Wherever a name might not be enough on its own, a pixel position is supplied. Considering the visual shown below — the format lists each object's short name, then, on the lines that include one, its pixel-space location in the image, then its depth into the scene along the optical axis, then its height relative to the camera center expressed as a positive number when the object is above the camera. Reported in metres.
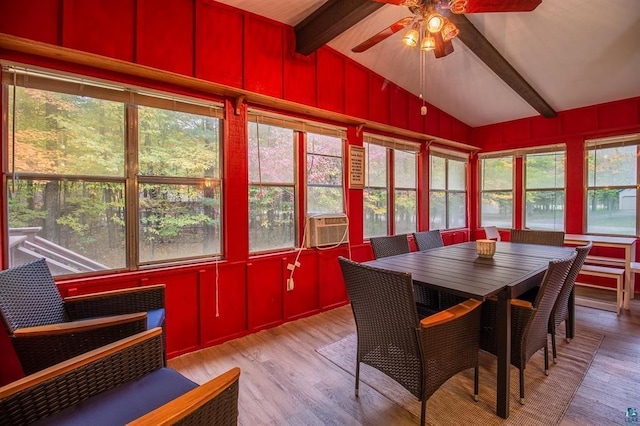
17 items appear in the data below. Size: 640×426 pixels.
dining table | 1.81 -0.45
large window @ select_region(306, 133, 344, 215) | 3.55 +0.43
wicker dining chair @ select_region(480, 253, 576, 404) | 1.84 -0.72
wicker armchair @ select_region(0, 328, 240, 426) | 0.95 -0.72
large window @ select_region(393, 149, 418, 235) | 4.57 +0.28
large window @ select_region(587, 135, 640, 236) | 4.26 +0.35
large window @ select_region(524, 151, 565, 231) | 4.91 +0.31
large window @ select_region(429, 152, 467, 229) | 5.19 +0.31
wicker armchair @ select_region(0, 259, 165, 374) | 1.54 -0.62
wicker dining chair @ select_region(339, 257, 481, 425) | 1.60 -0.70
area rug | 1.84 -1.25
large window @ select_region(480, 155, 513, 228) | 5.49 +0.33
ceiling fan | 1.88 +1.29
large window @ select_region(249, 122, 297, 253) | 3.12 +0.24
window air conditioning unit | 3.48 -0.25
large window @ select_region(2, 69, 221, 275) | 2.08 +0.26
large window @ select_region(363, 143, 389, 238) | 4.19 +0.24
